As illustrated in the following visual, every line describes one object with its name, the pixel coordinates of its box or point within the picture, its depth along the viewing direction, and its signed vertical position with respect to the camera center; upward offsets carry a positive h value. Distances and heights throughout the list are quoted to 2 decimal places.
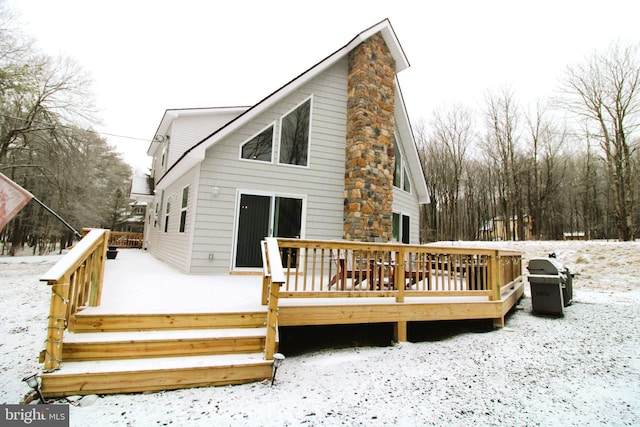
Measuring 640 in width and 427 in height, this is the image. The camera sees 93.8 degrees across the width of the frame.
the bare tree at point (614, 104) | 13.70 +7.23
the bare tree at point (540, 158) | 20.86 +6.63
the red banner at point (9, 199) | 3.07 +0.31
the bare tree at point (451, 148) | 22.95 +7.73
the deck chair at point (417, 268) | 4.63 -0.37
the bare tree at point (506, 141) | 19.81 +7.36
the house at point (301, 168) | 6.79 +1.74
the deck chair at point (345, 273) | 4.25 -0.51
